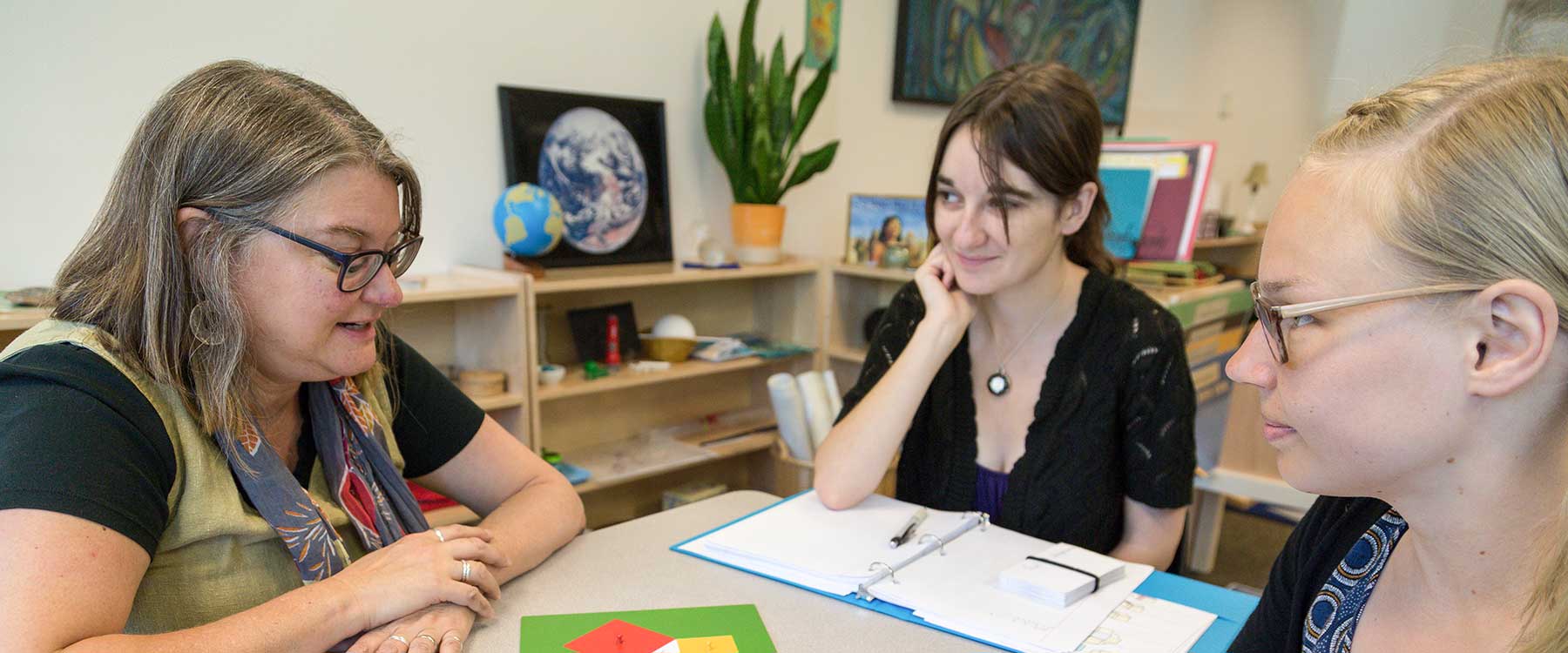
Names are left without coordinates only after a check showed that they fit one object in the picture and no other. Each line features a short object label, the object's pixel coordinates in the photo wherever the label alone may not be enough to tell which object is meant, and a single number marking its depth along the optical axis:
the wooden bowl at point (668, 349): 2.93
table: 1.06
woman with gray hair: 0.89
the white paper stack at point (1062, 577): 1.14
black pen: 1.29
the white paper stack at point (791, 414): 2.66
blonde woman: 0.70
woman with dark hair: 1.56
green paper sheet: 1.05
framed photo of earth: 2.66
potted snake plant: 2.94
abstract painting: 3.72
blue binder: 1.09
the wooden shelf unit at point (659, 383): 2.73
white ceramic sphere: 2.93
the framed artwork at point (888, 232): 3.11
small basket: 2.45
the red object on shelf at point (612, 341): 2.87
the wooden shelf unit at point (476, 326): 2.38
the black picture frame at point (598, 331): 2.83
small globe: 2.44
